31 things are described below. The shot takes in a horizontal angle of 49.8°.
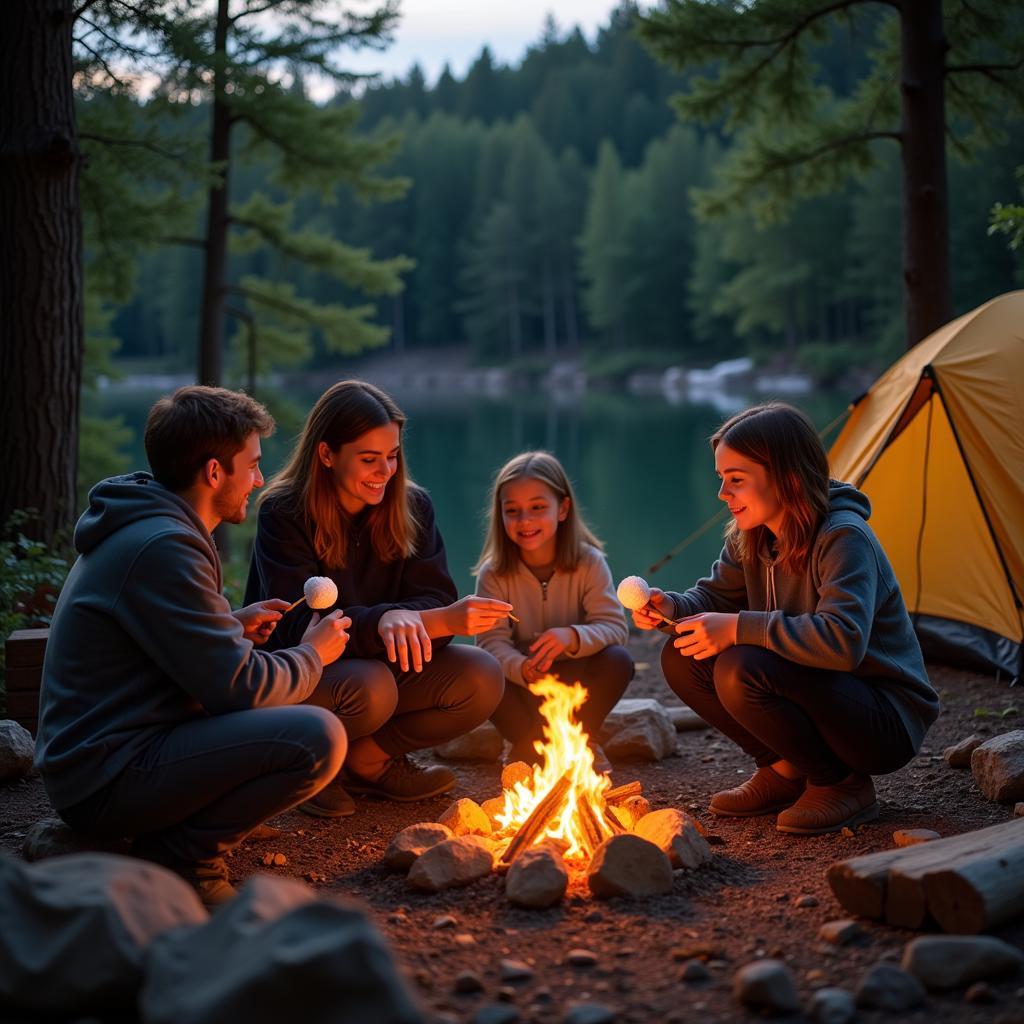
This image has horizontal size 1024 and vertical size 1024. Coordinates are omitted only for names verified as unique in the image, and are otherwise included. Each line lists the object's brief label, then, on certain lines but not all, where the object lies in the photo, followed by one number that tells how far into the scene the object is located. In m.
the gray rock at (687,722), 5.07
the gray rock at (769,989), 2.24
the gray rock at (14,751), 4.04
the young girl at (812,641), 3.37
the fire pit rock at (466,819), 3.49
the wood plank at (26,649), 4.29
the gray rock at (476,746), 4.66
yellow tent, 5.46
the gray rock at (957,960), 2.35
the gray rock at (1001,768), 3.65
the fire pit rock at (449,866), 3.04
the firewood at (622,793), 3.72
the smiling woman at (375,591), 3.75
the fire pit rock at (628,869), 2.97
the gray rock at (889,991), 2.27
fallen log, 2.59
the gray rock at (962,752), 4.14
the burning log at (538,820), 3.20
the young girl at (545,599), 4.19
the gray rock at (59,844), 3.07
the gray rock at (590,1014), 2.21
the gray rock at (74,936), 1.97
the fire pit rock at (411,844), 3.19
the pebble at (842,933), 2.60
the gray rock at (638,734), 4.58
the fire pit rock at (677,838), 3.15
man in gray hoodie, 2.76
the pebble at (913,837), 3.23
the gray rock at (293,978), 1.68
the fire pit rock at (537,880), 2.91
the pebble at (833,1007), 2.20
